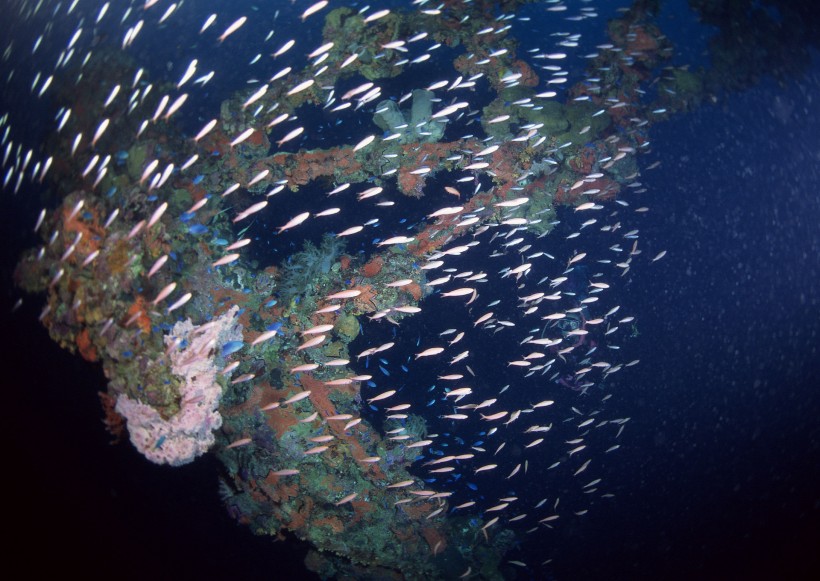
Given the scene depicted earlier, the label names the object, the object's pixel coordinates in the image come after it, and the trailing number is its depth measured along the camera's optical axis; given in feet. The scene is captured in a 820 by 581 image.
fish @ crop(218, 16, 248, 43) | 15.84
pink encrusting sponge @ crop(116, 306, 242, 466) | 20.10
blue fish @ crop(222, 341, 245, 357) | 14.95
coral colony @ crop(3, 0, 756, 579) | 20.84
